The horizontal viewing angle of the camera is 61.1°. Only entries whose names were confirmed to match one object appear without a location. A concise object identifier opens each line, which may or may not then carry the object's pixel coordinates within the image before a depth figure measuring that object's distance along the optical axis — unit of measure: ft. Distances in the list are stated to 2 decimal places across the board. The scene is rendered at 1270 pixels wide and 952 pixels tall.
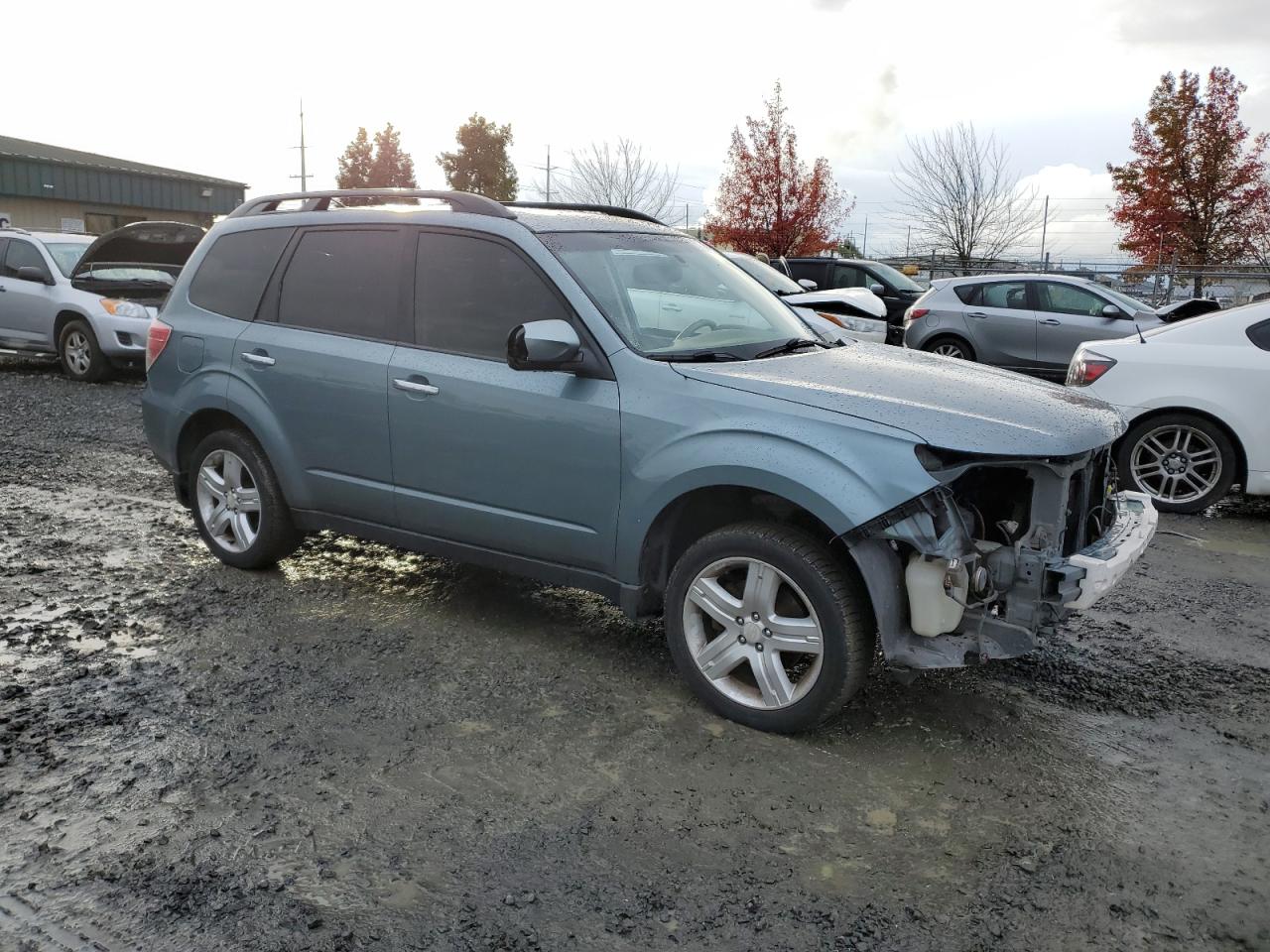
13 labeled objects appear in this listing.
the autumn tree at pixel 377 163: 172.35
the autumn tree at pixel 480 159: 160.86
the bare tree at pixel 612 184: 144.77
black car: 57.21
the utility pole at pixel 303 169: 181.69
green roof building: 126.21
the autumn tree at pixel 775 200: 109.91
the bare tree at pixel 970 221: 123.54
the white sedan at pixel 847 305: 37.83
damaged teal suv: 11.62
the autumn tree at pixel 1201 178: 92.22
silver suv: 42.42
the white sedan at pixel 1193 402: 23.17
